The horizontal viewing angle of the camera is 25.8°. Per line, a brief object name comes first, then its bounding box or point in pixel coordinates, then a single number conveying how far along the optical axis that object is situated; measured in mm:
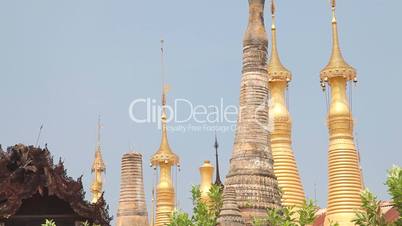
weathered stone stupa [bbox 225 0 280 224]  19641
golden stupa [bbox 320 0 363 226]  28797
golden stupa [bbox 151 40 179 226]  39438
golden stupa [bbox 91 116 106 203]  47869
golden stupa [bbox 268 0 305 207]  29766
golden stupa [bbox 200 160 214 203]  39756
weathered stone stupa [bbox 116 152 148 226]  21281
